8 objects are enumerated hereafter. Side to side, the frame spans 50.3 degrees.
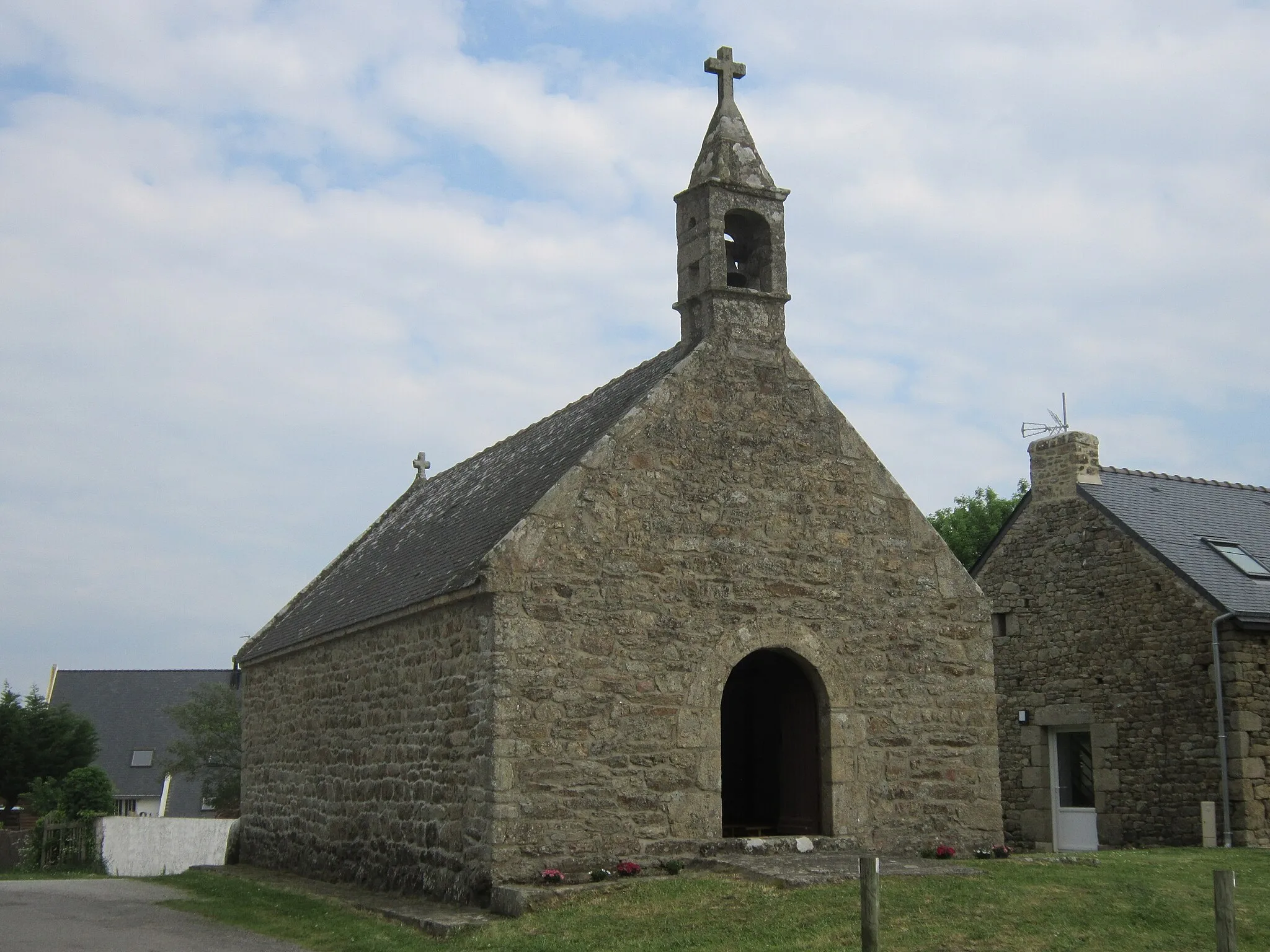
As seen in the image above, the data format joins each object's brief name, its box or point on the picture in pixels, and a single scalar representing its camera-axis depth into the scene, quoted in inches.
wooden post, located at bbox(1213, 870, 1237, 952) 315.6
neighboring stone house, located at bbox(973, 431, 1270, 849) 741.3
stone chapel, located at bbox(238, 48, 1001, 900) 507.5
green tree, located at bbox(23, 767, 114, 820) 1123.9
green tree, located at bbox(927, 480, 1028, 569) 1520.7
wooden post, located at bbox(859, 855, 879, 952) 337.4
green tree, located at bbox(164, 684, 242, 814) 1601.9
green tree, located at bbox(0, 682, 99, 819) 1380.4
